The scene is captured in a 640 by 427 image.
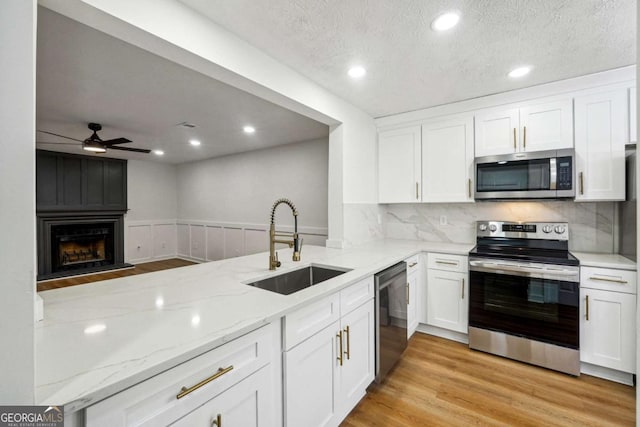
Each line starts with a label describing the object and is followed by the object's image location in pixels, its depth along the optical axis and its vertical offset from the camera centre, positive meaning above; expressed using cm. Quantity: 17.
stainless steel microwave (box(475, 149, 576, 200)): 236 +33
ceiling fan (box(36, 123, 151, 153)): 367 +95
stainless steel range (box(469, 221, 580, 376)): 218 -72
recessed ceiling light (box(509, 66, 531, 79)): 225 +116
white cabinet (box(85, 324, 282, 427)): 76 -58
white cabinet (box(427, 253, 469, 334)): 265 -79
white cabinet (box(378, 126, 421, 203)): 318 +55
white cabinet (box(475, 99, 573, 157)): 242 +78
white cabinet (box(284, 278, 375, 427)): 129 -86
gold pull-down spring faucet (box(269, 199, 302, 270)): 194 -24
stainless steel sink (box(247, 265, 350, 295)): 190 -49
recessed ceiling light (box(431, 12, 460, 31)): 161 +115
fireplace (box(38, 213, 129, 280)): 520 -64
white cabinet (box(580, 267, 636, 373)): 204 -81
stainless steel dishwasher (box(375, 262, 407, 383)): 199 -80
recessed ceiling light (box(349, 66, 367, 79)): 223 +116
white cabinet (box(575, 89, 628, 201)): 221 +55
